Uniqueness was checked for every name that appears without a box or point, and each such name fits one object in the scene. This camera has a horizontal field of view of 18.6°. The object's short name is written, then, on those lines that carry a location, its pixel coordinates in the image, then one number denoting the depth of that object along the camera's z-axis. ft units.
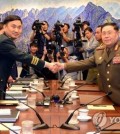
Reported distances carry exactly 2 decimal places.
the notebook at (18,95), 10.32
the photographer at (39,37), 19.34
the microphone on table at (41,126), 7.08
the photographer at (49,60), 17.23
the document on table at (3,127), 6.91
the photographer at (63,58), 17.20
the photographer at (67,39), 21.75
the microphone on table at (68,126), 7.13
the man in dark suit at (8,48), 11.16
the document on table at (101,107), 9.11
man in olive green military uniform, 10.59
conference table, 7.03
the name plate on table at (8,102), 9.35
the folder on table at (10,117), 7.52
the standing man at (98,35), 16.71
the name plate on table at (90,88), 12.34
